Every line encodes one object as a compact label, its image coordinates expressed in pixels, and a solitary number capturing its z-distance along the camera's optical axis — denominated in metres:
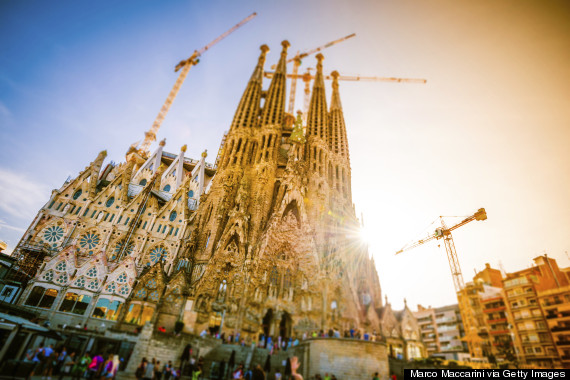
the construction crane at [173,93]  62.22
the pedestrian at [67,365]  13.25
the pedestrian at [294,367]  7.98
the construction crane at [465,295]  42.31
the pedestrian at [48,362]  13.52
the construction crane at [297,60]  74.38
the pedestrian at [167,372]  14.09
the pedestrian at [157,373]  13.87
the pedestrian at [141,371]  13.35
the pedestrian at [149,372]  14.20
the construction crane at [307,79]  72.62
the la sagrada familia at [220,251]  24.48
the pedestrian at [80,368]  13.50
